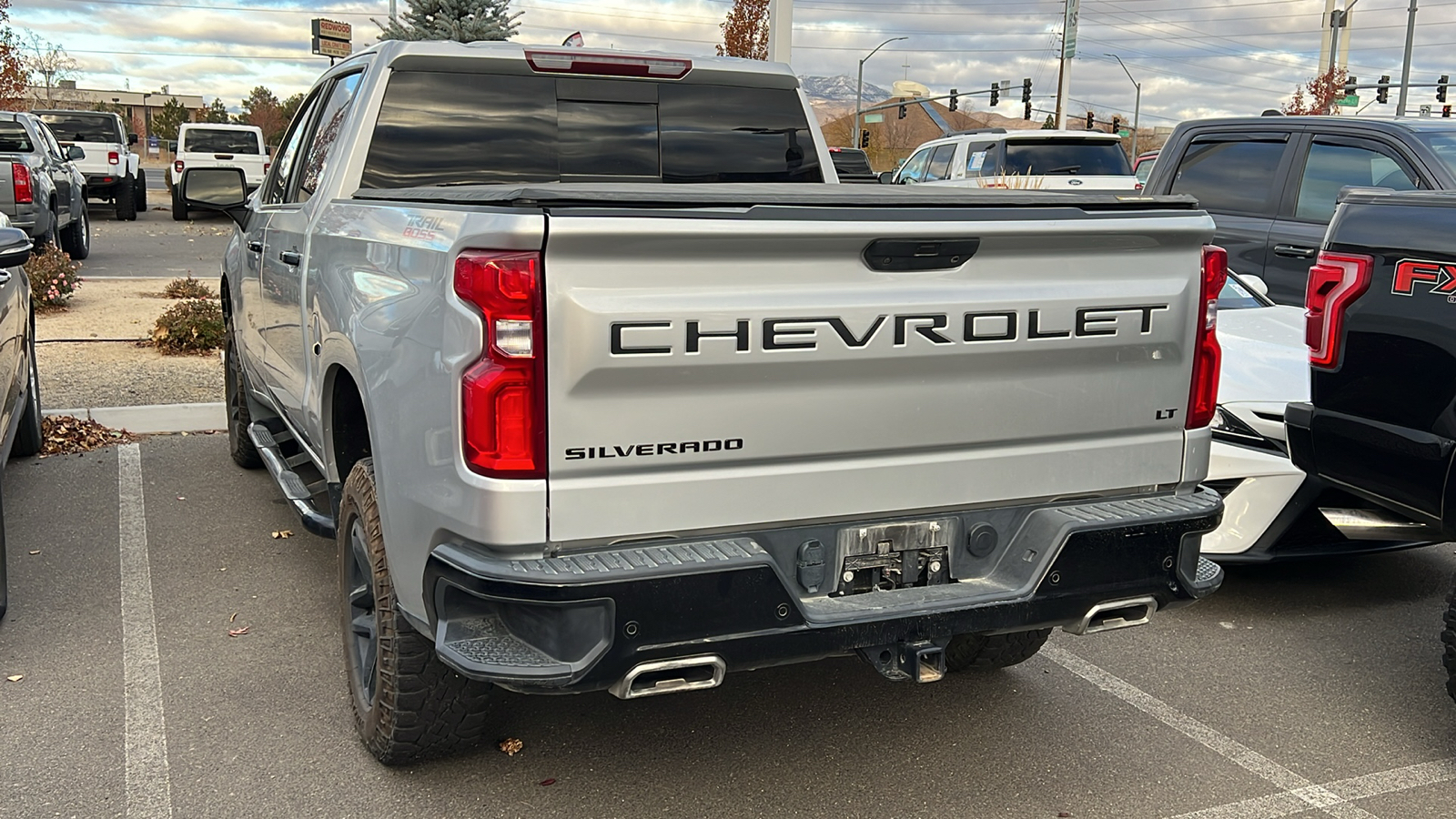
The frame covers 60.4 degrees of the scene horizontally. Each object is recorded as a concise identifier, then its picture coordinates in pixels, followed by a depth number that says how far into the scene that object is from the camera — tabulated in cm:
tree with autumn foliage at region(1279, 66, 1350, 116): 4472
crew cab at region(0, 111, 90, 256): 1276
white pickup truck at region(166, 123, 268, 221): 2384
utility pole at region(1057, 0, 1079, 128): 3506
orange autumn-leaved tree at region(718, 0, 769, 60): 3491
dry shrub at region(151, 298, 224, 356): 967
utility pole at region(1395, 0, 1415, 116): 4197
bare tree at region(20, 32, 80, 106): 4653
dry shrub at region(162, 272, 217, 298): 1105
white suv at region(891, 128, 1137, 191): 1414
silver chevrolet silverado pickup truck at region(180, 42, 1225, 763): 261
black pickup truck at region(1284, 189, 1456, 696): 360
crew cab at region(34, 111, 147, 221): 2291
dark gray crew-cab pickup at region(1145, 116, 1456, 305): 715
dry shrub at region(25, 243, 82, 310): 1169
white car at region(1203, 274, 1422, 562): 468
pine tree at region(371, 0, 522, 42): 2656
